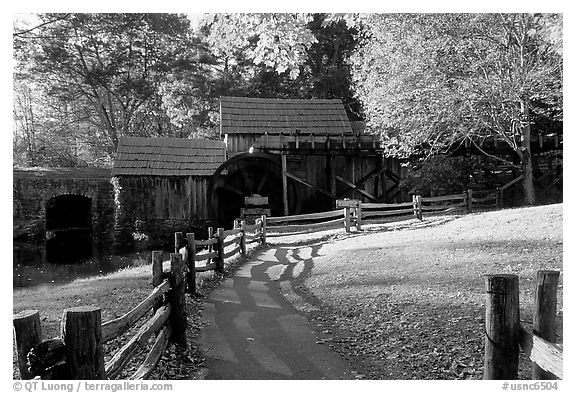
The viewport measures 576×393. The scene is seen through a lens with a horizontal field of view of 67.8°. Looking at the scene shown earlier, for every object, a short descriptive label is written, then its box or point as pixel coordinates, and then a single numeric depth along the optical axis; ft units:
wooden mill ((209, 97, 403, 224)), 64.80
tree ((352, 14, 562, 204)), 36.47
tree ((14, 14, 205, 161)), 55.62
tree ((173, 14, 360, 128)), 84.94
